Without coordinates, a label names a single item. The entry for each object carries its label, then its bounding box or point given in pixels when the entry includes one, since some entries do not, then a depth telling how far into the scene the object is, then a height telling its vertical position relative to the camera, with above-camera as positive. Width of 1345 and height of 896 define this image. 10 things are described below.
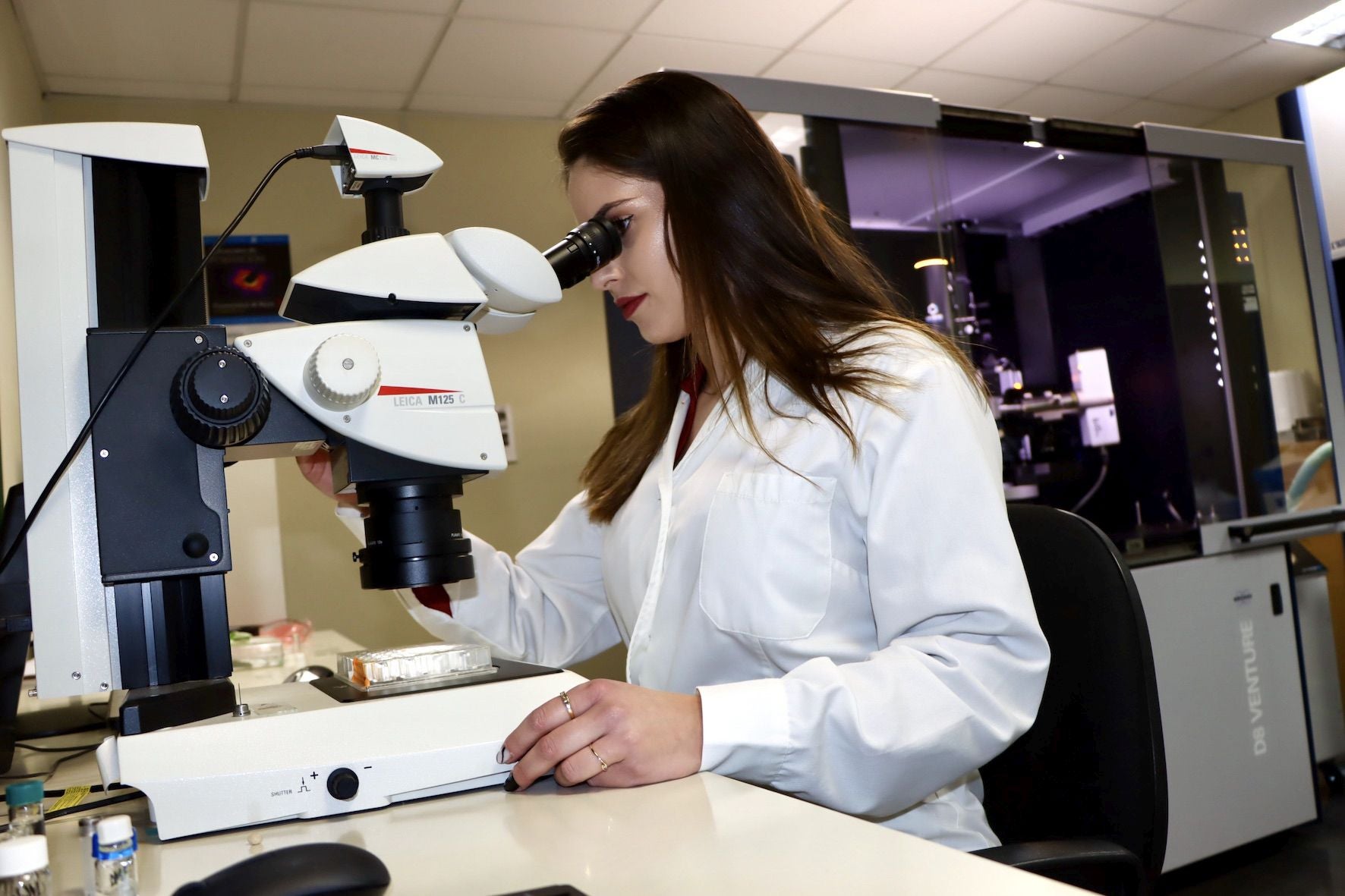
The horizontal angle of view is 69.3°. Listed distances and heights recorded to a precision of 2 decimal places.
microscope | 0.68 +0.09
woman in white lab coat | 0.76 -0.03
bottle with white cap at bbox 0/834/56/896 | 0.49 -0.14
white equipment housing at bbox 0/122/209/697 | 0.70 +0.15
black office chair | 0.81 -0.25
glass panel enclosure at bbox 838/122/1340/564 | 2.38 +0.34
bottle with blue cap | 0.61 -0.14
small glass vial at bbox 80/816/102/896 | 0.54 -0.15
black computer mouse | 0.49 -0.16
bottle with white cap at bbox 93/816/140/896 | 0.52 -0.15
